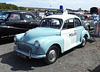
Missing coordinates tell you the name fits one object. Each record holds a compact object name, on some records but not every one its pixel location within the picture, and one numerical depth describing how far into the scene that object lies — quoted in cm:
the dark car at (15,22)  417
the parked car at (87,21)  668
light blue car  250
